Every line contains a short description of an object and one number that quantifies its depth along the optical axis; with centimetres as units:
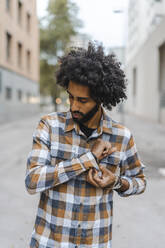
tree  3384
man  130
